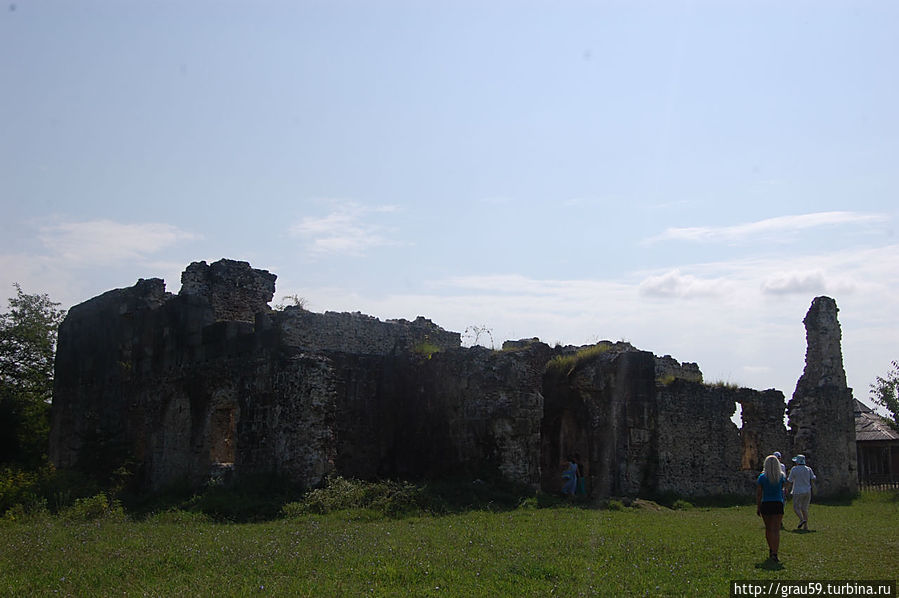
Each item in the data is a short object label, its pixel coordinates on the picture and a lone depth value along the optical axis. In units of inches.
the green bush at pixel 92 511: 635.5
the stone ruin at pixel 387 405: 724.7
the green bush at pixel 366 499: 617.0
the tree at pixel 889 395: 1387.8
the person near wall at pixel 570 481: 781.9
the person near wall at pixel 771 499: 416.8
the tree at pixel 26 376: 1145.4
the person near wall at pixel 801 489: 614.2
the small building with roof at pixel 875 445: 1408.0
